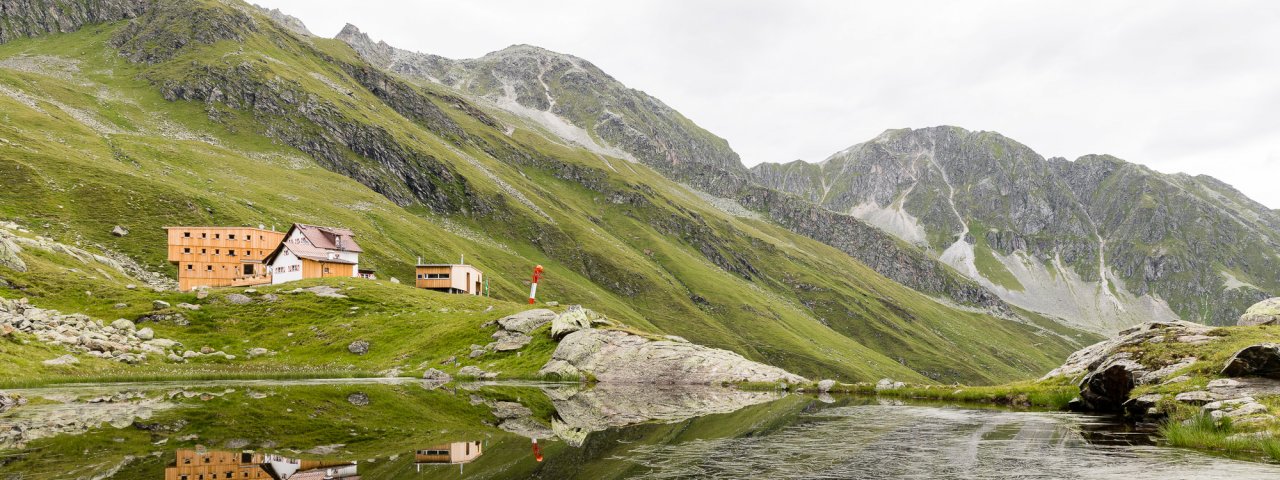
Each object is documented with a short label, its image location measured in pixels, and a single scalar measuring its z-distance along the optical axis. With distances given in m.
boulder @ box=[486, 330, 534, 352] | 67.31
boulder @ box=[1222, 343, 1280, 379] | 25.69
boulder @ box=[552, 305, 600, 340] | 66.62
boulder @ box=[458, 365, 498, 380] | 59.19
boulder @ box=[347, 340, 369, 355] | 70.00
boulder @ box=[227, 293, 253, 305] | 80.04
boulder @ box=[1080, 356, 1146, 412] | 32.06
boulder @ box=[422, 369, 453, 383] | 55.92
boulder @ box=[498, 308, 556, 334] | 70.73
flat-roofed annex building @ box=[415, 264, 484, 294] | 127.12
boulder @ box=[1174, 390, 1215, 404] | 25.32
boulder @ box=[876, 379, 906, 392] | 52.29
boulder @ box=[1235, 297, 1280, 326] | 41.00
